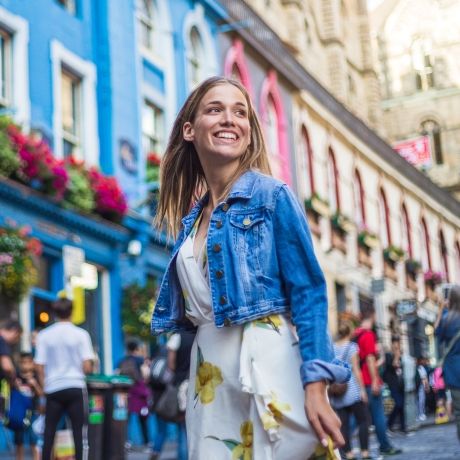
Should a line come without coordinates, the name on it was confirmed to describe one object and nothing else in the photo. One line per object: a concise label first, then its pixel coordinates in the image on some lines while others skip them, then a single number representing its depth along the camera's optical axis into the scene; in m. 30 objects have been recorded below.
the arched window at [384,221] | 36.41
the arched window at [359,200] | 34.09
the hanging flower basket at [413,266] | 37.97
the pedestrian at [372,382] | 13.36
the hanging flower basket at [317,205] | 28.75
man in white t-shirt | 10.26
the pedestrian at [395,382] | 18.70
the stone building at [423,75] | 52.28
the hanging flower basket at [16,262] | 15.17
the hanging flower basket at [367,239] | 33.02
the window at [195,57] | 24.06
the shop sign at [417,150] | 48.88
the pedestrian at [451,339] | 9.55
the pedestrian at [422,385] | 24.14
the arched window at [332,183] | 31.80
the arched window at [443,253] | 43.39
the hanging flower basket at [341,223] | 30.69
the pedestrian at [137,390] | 15.97
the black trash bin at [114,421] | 11.10
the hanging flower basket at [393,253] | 35.47
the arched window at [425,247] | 40.88
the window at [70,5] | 19.55
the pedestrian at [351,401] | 11.49
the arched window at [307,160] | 30.05
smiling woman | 3.24
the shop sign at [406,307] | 27.85
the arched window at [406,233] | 38.69
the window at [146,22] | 22.25
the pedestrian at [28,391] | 11.83
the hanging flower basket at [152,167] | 20.33
